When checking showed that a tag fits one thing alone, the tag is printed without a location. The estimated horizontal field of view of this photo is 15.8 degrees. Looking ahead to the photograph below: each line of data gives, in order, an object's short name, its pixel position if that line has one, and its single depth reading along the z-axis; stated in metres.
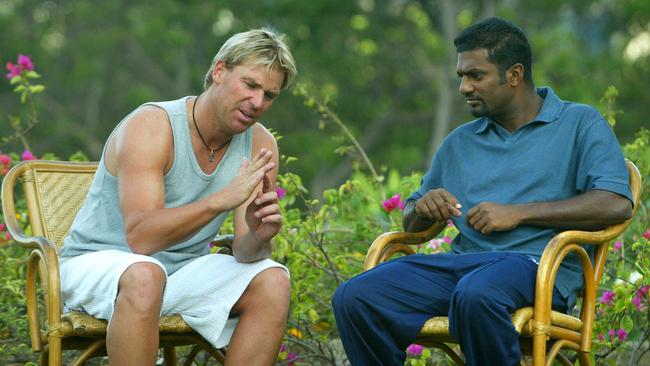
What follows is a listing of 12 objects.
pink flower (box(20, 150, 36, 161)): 10.28
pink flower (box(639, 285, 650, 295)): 8.67
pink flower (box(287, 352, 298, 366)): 9.47
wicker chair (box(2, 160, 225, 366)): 7.60
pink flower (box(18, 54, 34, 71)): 10.67
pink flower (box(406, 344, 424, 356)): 9.02
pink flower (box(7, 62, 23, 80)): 10.70
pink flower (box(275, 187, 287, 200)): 10.03
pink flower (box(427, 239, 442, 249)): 9.87
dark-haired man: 7.45
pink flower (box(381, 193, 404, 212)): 9.65
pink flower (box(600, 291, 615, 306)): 8.82
